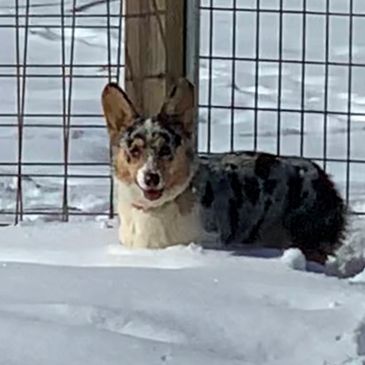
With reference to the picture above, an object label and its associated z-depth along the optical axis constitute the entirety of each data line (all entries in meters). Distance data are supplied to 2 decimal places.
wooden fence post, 5.94
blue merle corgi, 5.25
